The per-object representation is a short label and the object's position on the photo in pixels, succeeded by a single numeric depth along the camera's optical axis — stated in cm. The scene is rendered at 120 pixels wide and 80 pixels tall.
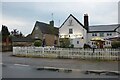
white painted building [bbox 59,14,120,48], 2176
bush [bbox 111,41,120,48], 1253
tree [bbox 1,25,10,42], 3031
